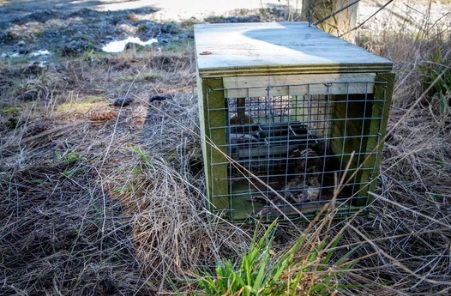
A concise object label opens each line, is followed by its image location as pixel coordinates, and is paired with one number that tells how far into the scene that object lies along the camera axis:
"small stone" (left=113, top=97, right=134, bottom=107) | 1.04
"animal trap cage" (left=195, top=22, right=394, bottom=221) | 0.48
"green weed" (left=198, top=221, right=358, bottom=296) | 0.36
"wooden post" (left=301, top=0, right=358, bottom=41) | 1.02
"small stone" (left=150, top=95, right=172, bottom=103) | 1.06
